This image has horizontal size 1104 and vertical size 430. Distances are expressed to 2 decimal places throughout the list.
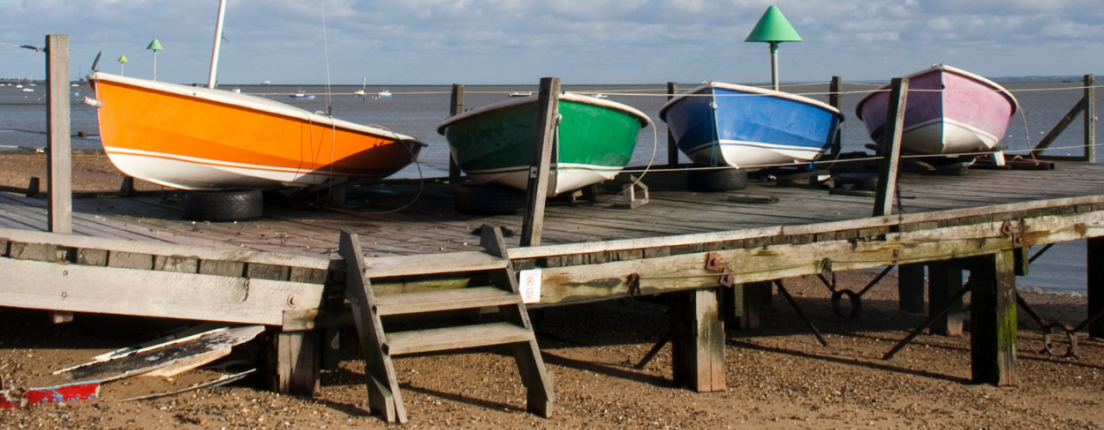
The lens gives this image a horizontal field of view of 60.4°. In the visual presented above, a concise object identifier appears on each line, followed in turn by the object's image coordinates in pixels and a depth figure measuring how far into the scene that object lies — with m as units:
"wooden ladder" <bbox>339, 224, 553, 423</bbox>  4.95
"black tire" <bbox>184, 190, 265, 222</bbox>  7.24
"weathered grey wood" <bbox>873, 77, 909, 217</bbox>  6.73
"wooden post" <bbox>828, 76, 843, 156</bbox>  11.68
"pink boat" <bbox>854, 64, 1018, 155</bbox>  10.66
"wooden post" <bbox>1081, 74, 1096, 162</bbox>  11.13
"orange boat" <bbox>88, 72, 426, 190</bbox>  7.14
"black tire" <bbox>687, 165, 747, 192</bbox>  9.35
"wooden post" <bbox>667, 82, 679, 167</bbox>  11.03
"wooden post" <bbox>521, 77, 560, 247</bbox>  5.63
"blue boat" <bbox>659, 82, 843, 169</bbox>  9.42
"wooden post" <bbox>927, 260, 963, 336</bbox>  9.01
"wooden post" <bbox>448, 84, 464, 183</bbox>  10.00
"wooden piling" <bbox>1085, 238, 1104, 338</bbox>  9.48
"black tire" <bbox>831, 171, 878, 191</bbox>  9.02
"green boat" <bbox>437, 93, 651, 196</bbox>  7.87
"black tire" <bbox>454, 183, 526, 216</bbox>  7.81
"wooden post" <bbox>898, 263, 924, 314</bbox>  10.70
